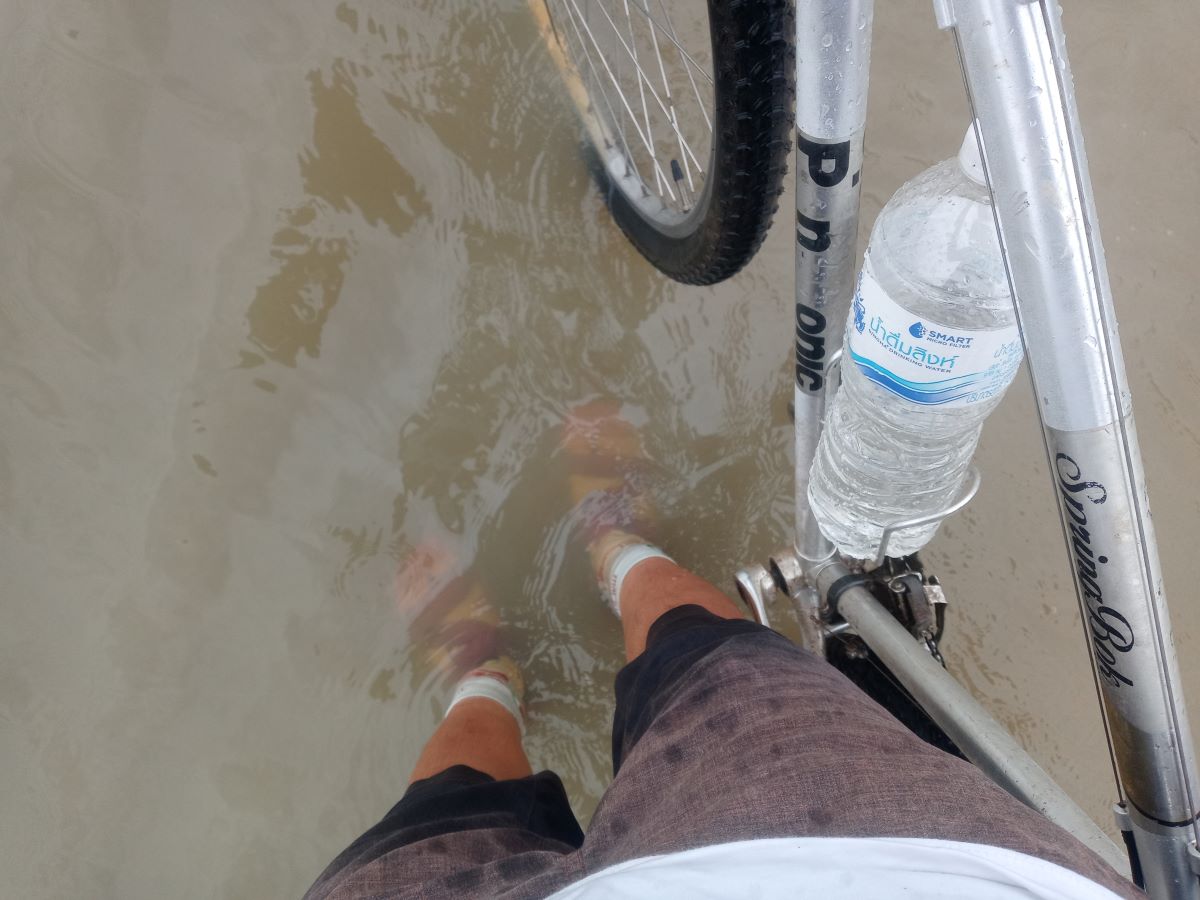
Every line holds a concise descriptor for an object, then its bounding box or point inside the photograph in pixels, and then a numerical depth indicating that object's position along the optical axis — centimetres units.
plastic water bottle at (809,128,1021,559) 45
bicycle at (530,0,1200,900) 32
